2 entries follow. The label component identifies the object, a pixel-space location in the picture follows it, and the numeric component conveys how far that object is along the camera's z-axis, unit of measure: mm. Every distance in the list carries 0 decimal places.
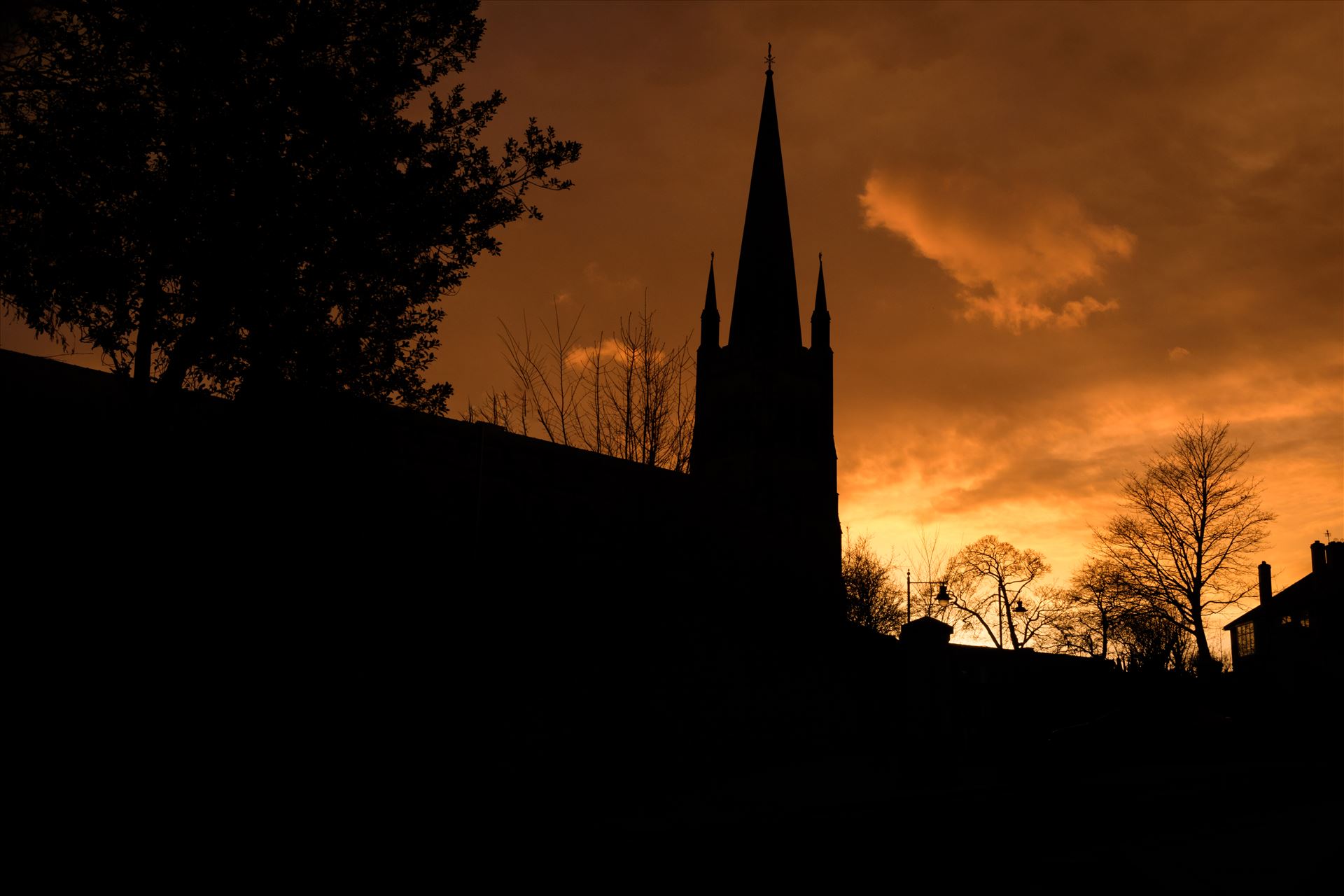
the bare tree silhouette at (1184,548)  36688
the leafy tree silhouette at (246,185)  10477
